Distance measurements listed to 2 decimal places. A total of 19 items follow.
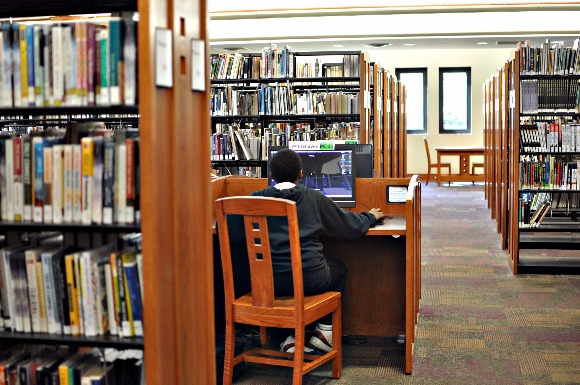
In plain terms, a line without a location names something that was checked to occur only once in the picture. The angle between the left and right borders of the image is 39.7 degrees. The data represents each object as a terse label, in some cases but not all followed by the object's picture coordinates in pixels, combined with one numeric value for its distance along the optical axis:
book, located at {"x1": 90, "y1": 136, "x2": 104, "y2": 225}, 2.44
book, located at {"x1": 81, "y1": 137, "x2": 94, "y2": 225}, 2.45
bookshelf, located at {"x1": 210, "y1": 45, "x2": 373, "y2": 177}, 8.29
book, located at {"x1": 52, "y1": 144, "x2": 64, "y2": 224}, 2.48
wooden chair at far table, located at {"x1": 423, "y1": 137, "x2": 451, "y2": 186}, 15.38
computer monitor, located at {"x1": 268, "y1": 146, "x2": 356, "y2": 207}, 4.64
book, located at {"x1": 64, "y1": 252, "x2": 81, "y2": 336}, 2.49
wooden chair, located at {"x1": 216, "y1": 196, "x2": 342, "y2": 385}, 3.52
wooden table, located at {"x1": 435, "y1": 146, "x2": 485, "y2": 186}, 15.37
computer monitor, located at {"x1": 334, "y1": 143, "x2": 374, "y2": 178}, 4.91
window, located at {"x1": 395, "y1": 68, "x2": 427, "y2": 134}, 16.91
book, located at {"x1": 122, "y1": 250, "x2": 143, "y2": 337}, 2.45
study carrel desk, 4.56
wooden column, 2.39
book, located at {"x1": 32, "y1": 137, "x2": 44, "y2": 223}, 2.51
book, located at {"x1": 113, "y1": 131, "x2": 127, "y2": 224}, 2.43
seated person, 3.83
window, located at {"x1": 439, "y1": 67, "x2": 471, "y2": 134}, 16.86
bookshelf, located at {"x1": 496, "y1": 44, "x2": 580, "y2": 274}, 6.66
